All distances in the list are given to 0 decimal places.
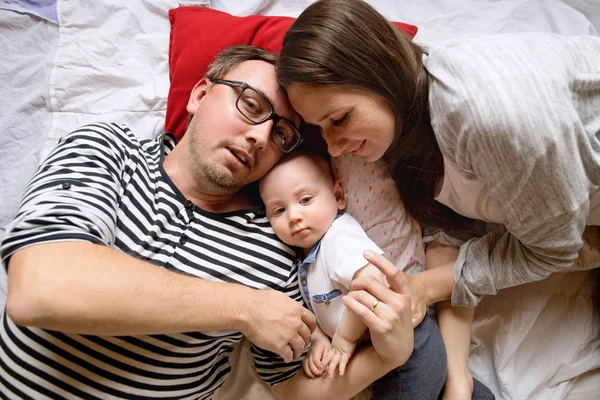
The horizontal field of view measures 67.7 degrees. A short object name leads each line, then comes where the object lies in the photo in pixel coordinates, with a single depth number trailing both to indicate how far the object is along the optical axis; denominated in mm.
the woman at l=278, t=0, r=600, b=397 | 899
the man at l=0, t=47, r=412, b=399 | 882
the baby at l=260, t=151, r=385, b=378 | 1139
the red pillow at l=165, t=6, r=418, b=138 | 1406
